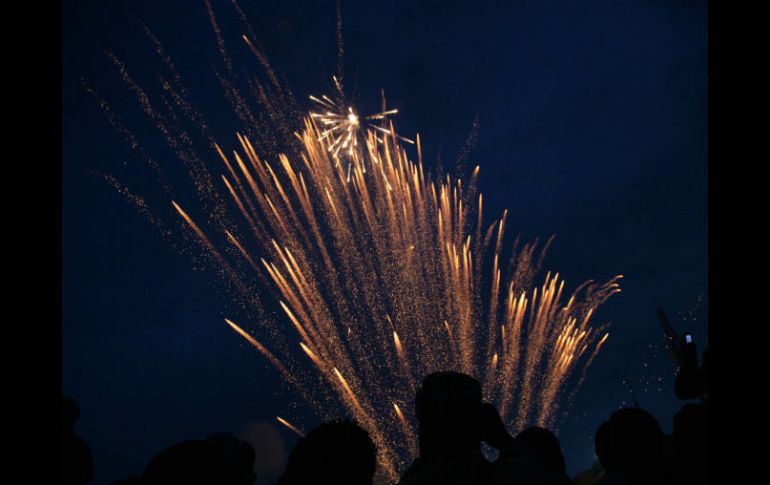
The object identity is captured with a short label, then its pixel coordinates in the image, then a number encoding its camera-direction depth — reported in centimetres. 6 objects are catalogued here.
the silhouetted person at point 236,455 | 361
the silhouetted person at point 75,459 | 385
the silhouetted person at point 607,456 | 386
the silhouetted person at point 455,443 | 266
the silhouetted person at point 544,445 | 425
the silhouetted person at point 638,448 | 379
